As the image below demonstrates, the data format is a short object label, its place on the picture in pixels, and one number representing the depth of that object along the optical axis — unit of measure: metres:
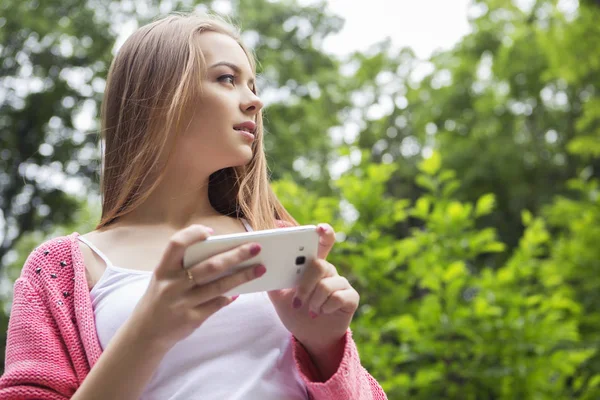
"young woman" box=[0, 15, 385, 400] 1.06
